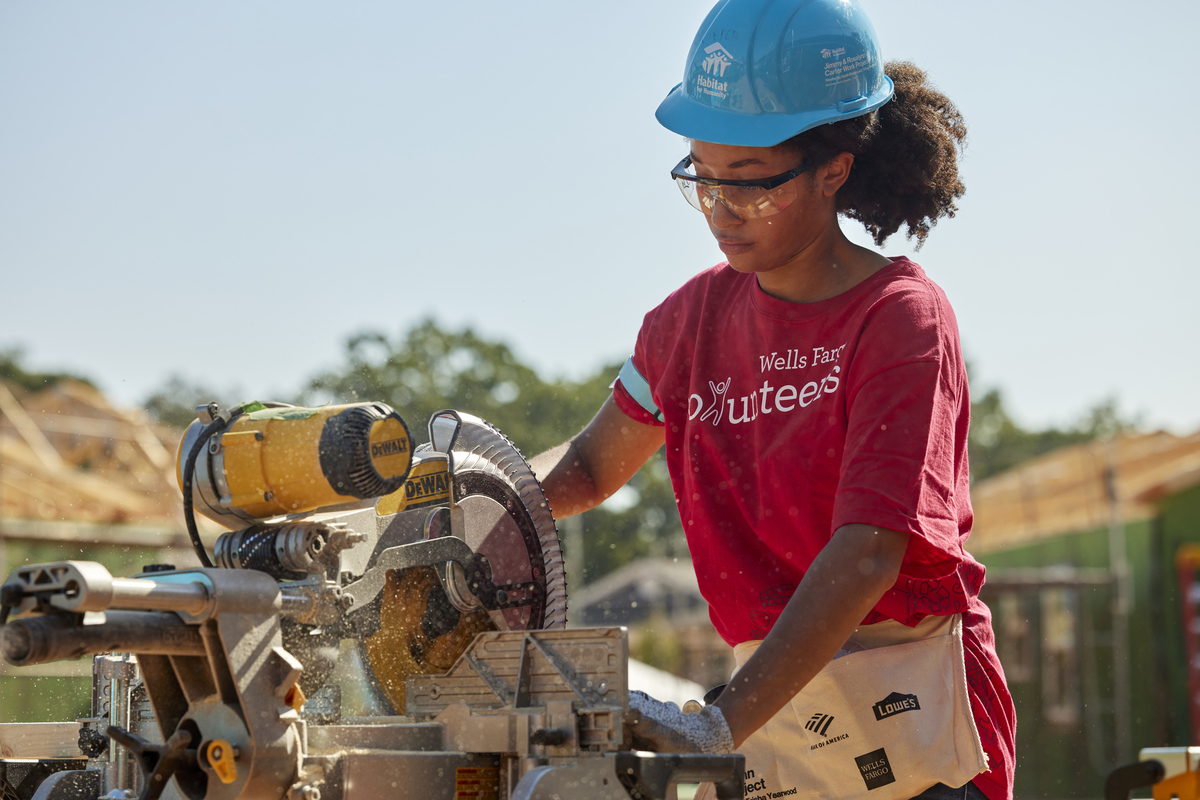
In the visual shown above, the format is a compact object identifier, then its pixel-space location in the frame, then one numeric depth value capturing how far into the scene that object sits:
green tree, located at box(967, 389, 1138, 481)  62.26
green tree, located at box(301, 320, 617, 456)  23.14
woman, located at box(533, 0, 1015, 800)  3.05
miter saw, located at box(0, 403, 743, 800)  2.81
